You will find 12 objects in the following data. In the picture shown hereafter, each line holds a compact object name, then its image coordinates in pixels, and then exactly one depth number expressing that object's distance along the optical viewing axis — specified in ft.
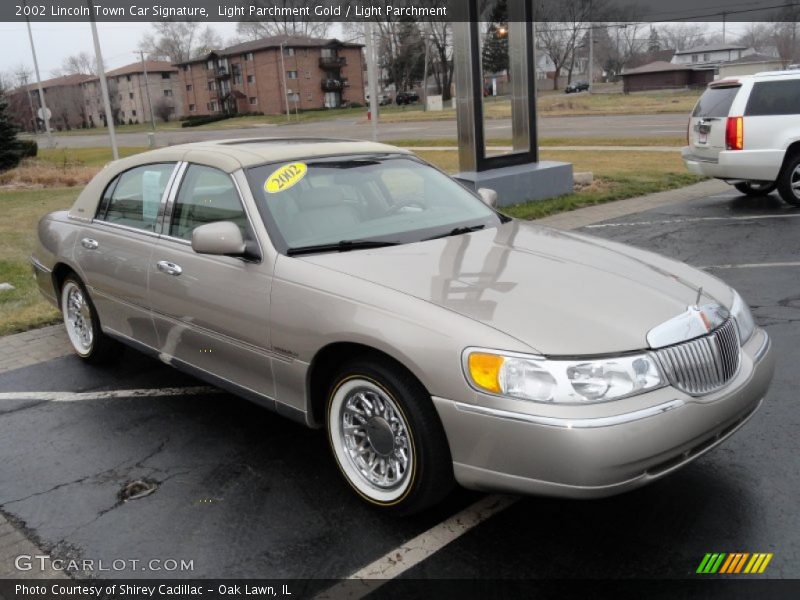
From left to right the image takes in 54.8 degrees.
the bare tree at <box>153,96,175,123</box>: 331.57
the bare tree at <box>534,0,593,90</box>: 234.13
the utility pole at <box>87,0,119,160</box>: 63.04
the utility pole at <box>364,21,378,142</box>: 54.70
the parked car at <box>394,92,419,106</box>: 254.06
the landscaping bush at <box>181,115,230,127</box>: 255.50
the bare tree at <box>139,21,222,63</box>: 345.10
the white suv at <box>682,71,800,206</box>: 35.76
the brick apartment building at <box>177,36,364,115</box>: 282.15
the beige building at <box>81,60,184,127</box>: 354.13
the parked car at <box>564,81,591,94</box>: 255.29
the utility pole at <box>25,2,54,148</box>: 127.12
